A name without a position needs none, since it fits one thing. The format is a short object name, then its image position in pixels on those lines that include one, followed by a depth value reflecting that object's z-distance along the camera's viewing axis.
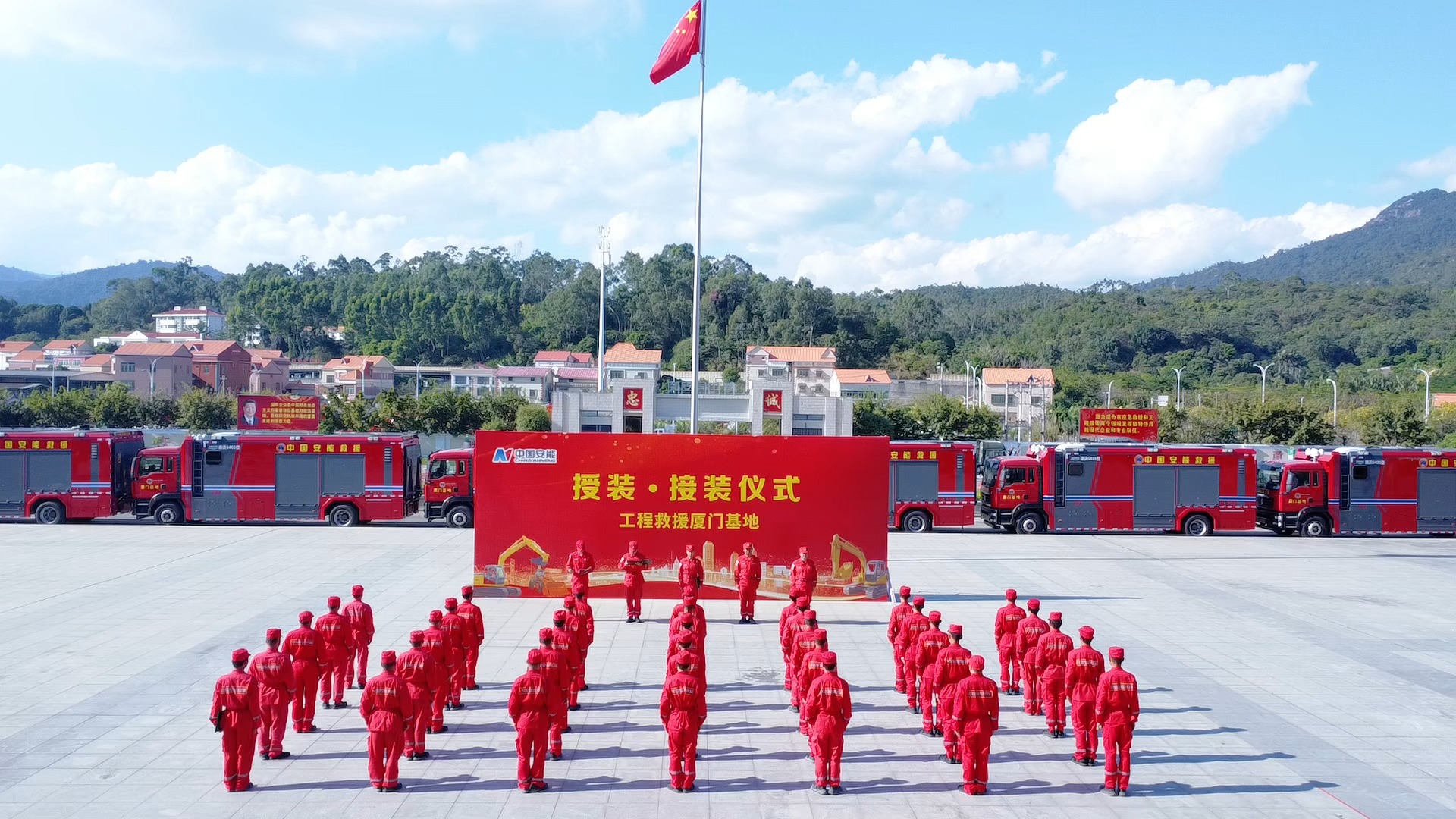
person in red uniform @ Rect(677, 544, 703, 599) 14.01
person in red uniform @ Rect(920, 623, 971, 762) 8.93
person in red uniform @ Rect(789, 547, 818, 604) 13.73
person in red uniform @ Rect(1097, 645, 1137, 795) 8.37
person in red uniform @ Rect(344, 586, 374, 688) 10.52
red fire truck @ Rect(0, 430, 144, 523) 24.52
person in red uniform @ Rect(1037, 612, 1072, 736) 9.67
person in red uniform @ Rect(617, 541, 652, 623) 14.48
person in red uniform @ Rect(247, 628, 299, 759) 8.66
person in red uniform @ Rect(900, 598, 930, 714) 10.45
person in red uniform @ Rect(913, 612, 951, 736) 9.71
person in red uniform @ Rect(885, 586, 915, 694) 10.79
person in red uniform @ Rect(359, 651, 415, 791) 8.08
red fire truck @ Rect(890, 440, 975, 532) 25.84
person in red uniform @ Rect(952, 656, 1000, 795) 8.28
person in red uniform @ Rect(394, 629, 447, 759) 8.76
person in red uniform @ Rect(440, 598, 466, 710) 9.95
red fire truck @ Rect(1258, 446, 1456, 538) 25.88
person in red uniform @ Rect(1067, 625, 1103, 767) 9.02
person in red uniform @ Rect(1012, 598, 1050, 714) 10.49
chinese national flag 21.19
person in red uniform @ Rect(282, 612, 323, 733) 9.41
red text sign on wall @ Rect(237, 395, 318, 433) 33.59
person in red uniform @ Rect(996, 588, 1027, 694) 10.95
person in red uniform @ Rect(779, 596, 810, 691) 10.76
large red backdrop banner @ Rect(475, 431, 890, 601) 15.95
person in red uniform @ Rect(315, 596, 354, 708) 10.10
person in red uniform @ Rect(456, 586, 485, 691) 10.55
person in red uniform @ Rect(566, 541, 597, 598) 13.68
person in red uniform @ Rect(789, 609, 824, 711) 9.79
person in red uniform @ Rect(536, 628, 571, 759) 8.41
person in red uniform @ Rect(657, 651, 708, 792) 8.25
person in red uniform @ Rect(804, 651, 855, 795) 8.21
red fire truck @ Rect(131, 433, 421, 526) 24.83
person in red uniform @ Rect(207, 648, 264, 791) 8.00
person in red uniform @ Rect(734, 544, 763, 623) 14.70
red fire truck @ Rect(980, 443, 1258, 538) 25.91
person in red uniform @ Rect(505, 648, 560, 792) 8.21
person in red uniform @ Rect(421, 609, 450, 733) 9.29
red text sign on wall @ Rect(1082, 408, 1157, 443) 35.91
